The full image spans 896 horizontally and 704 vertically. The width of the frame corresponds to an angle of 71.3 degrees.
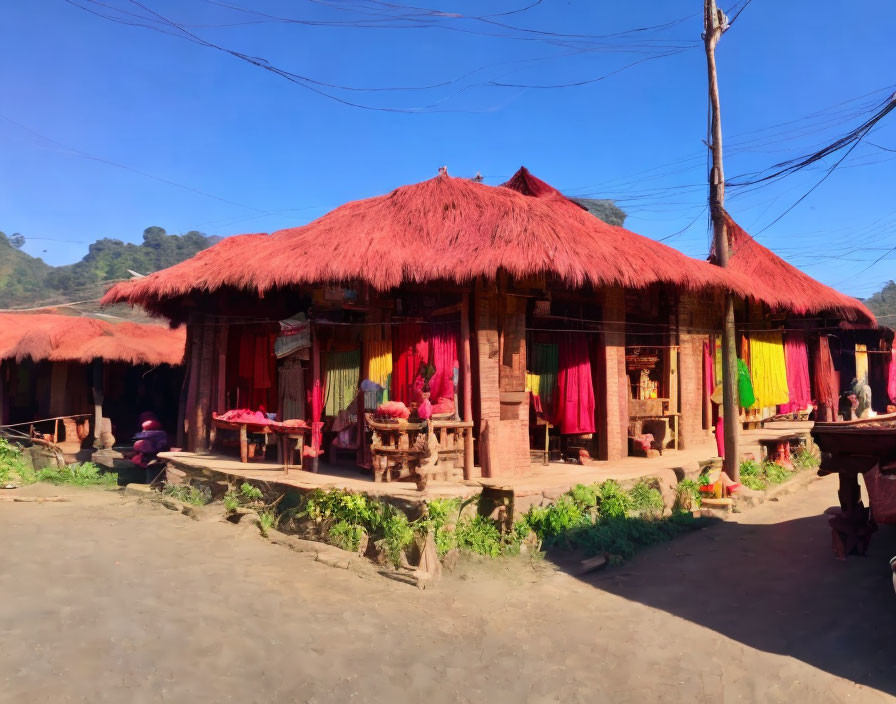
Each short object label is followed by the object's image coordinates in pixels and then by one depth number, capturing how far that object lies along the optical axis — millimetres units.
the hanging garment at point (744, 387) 11578
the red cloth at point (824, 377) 15383
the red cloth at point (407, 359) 8734
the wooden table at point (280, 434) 8516
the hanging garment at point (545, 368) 10039
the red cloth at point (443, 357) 8586
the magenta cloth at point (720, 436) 10526
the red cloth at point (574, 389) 9977
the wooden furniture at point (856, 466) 5164
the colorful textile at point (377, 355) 8797
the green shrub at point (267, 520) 7742
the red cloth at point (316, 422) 8664
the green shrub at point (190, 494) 9070
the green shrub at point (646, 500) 8367
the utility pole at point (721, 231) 9828
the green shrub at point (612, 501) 7942
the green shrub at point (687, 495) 9086
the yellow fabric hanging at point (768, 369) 13539
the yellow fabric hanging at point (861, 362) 18203
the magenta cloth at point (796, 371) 14781
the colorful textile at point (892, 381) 18203
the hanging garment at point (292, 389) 9352
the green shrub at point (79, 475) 11453
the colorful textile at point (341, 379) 9000
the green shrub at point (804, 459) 12508
